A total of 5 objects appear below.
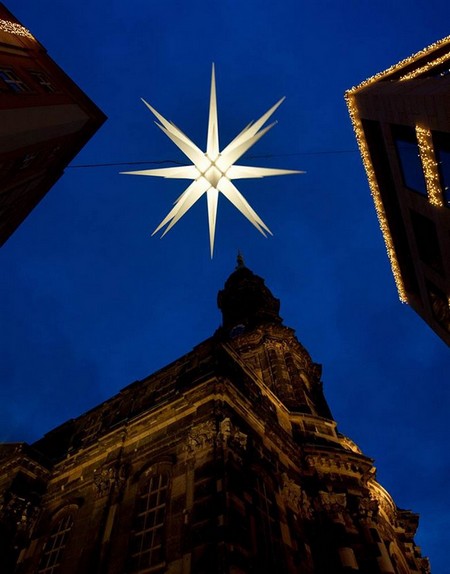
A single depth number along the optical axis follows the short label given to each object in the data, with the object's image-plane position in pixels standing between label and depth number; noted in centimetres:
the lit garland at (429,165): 1315
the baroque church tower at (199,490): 1238
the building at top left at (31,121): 1367
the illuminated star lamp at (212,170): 967
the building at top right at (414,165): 1287
